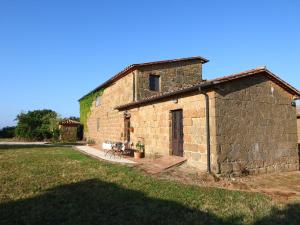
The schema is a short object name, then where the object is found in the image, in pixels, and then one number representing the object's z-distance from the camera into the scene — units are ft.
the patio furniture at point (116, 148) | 47.80
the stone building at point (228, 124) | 31.32
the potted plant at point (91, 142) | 79.54
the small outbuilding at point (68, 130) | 94.68
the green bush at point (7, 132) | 119.85
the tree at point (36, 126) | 97.91
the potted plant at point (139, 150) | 45.23
